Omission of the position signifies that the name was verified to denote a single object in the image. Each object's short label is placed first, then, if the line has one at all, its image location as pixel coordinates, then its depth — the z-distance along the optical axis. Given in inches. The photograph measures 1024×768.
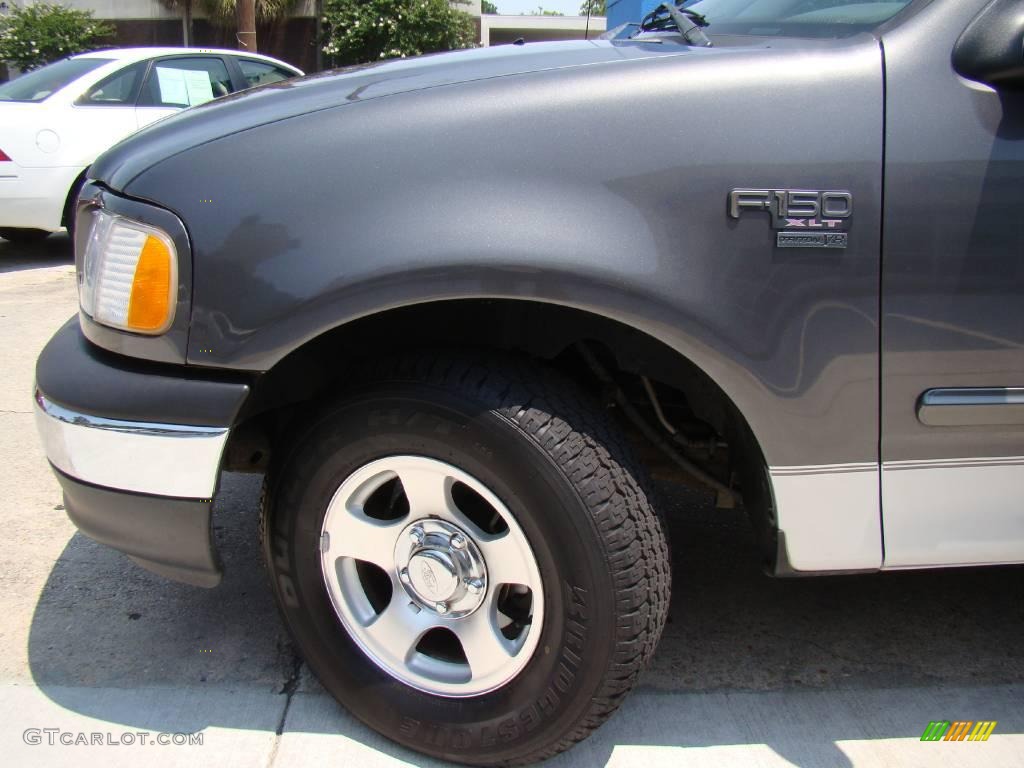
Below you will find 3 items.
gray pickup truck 61.7
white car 260.1
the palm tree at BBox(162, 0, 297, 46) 724.4
